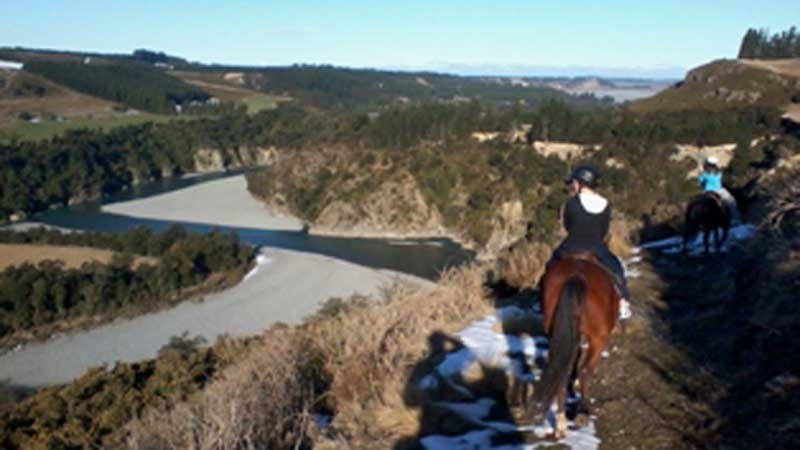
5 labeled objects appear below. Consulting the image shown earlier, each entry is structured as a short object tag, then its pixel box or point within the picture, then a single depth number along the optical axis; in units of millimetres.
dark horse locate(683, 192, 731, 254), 10289
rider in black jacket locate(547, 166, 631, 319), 5520
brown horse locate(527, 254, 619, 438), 4812
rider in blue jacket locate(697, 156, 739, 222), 10664
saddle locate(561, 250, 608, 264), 5298
